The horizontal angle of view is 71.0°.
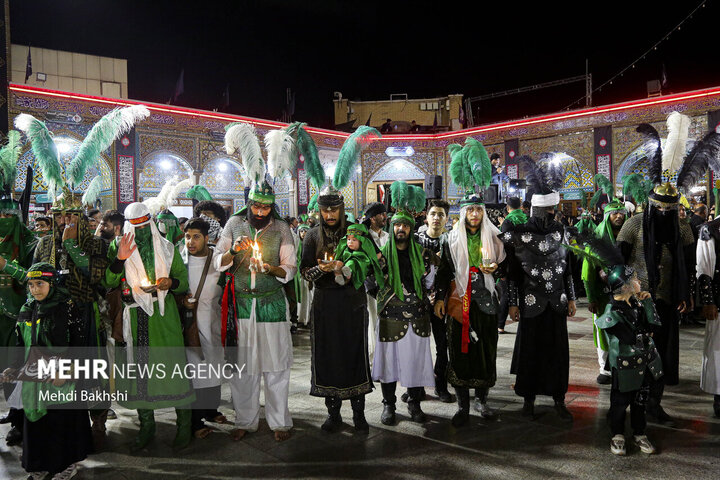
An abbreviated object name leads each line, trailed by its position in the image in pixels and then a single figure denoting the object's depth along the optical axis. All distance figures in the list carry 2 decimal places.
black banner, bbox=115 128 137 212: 13.90
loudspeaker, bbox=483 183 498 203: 8.26
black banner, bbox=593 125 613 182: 16.25
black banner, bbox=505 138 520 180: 18.05
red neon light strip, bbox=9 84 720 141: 13.20
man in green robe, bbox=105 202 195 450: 3.24
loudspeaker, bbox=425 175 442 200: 8.41
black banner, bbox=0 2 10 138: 9.16
